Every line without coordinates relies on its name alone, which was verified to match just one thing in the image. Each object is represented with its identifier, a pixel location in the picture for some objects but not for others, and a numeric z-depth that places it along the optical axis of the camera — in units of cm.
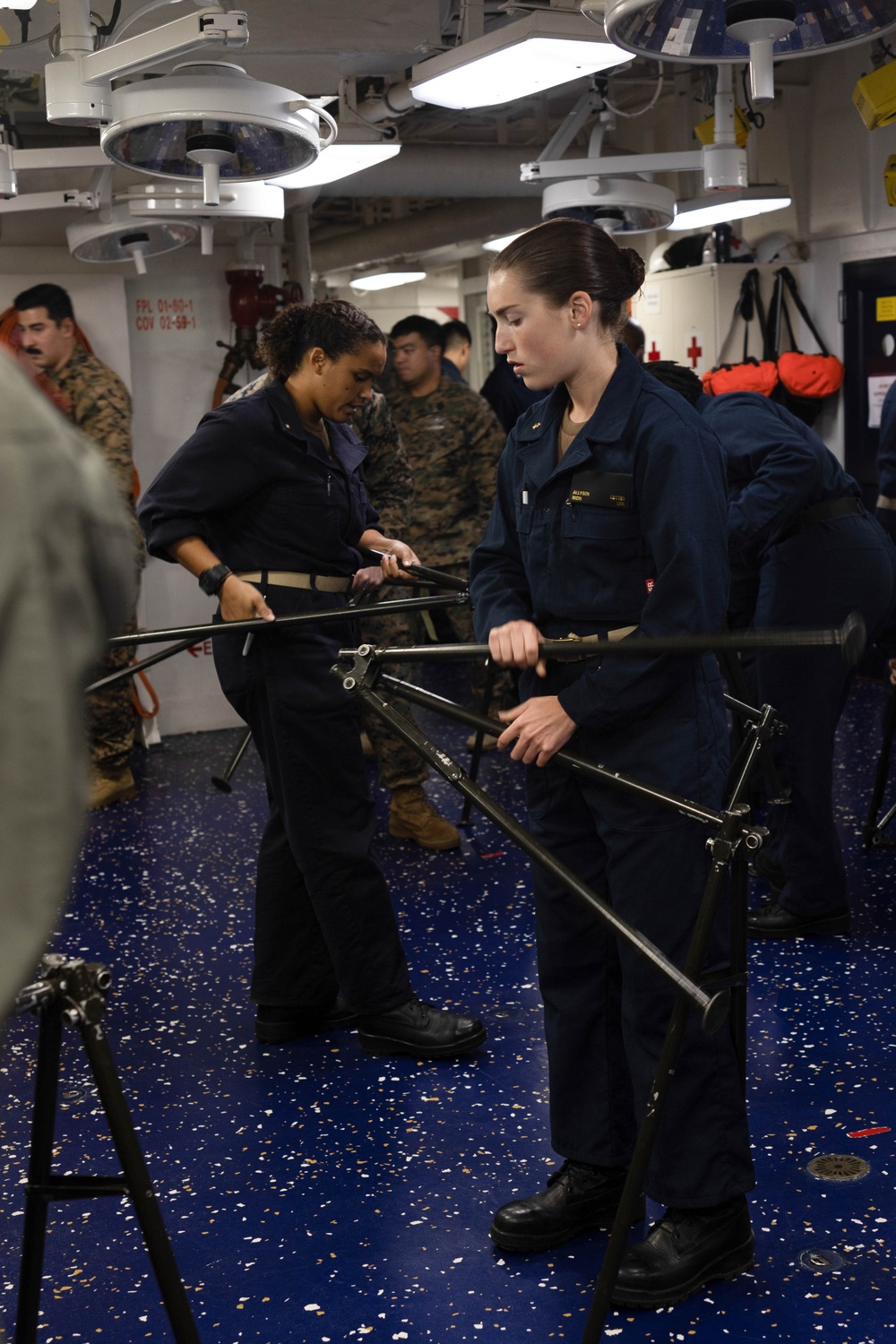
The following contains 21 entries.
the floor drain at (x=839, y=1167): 251
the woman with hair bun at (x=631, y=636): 208
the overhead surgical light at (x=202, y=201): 462
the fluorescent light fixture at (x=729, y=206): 614
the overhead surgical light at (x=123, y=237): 517
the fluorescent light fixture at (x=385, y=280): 1074
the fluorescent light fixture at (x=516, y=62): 348
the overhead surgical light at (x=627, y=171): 459
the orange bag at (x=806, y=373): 715
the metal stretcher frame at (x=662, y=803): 179
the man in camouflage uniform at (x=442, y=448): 581
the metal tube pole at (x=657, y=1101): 188
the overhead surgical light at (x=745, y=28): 241
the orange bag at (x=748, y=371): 663
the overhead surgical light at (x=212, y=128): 326
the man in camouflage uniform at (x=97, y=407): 551
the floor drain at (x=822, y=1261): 223
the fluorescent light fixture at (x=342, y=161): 457
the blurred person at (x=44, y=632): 91
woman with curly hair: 300
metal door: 698
